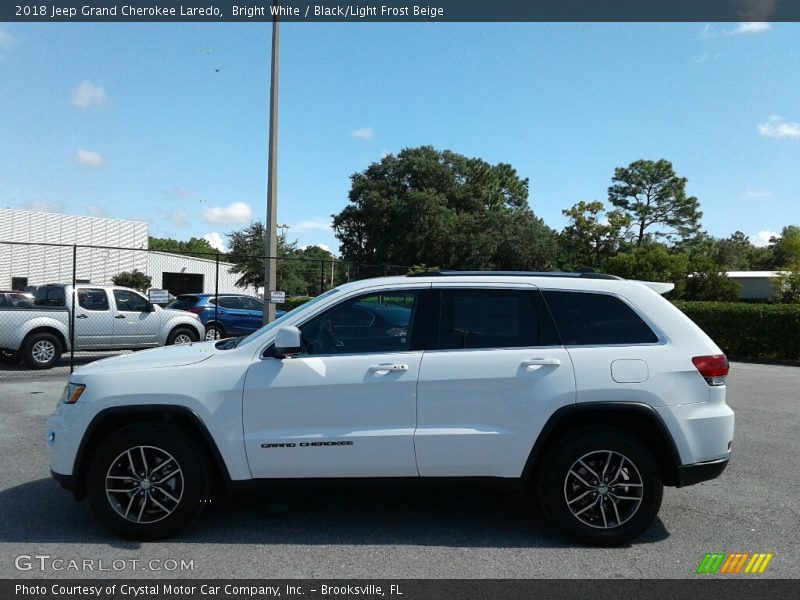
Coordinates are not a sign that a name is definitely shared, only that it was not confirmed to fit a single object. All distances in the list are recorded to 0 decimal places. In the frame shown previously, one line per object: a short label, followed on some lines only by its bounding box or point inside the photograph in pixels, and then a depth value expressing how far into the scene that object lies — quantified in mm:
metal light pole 13633
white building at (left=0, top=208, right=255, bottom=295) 40281
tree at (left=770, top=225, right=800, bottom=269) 74188
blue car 18562
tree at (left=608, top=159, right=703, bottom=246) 69125
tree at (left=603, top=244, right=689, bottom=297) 43844
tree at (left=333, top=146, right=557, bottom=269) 55781
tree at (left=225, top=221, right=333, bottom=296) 19534
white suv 4281
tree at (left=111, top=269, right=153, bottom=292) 38094
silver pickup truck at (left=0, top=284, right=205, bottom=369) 12539
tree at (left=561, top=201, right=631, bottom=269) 54750
